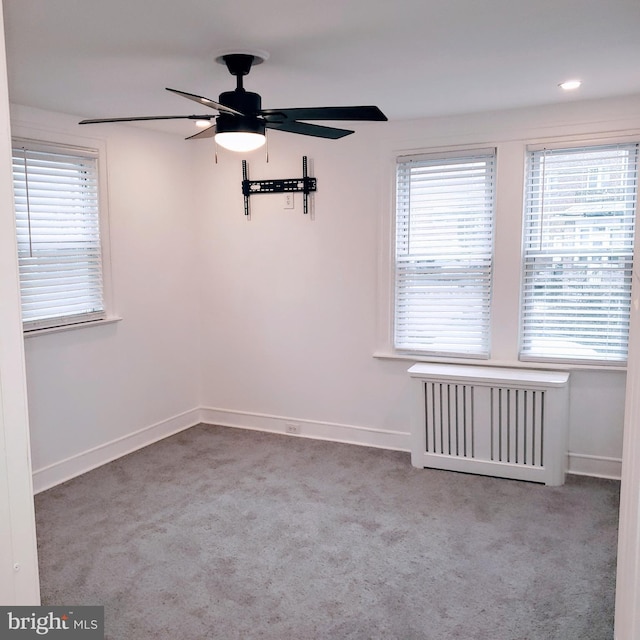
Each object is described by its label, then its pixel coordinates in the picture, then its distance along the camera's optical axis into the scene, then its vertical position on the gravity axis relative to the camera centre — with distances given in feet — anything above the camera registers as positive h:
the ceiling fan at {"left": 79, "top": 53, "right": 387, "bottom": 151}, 8.09 +1.91
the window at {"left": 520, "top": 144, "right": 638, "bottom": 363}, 12.59 -0.05
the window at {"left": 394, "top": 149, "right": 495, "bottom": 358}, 13.78 -0.05
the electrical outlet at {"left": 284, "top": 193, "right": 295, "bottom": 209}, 15.35 +1.29
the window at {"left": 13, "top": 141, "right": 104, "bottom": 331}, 12.22 +0.41
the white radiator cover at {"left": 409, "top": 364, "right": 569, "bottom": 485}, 12.59 -3.71
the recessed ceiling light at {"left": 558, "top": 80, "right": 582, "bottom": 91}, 10.82 +2.99
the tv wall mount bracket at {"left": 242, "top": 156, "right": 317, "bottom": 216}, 15.06 +1.69
